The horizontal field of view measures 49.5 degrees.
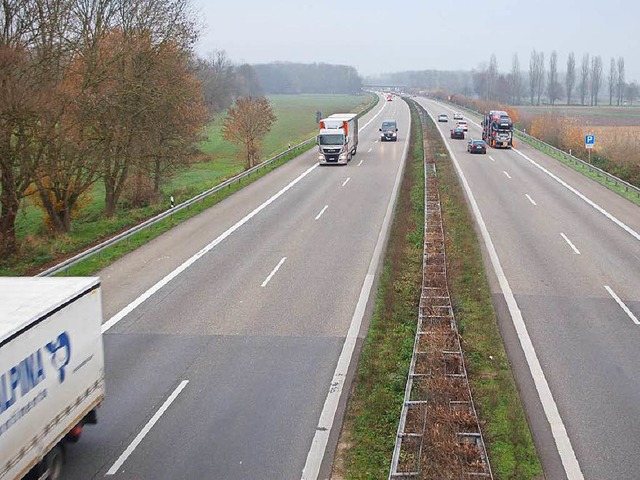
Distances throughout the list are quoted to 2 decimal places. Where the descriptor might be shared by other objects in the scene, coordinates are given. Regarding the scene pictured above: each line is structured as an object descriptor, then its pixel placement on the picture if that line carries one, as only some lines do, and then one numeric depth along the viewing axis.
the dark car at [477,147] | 53.12
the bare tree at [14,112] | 24.19
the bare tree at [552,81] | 181.29
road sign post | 42.47
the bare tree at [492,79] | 159.38
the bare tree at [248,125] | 54.72
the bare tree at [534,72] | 188.66
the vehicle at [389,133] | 61.75
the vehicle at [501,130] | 57.47
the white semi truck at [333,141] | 44.00
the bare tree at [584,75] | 193.36
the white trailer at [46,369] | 8.02
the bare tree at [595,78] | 192.25
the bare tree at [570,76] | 187.12
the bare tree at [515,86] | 176.50
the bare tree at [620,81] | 194.06
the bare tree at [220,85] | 81.07
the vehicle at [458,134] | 67.31
